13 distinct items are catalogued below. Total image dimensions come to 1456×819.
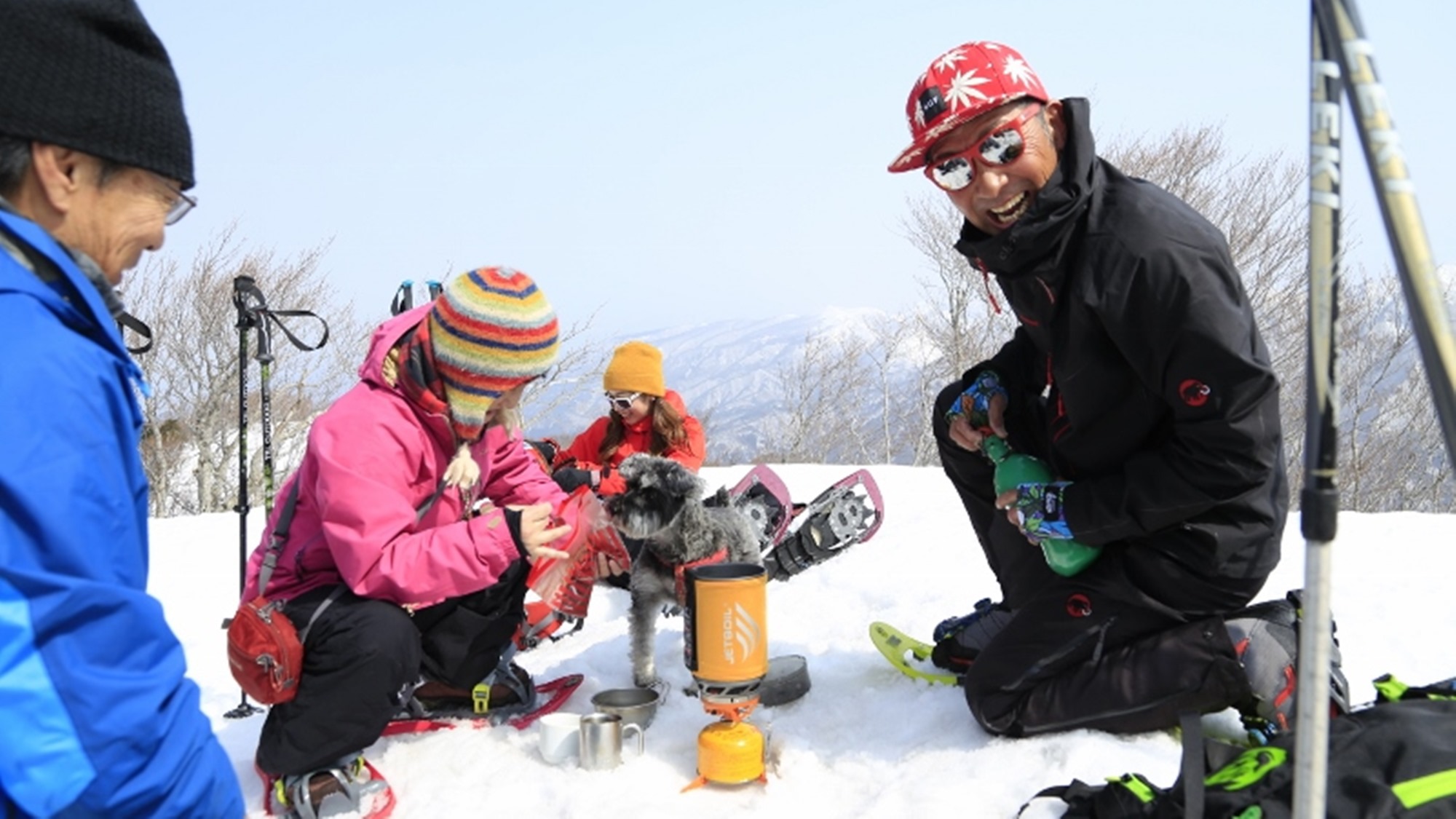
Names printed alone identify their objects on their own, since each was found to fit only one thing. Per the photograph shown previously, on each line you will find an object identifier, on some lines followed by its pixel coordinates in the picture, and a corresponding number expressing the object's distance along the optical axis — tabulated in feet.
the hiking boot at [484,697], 11.60
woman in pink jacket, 9.45
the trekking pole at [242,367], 15.02
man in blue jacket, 4.08
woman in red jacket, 19.35
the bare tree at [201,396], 54.90
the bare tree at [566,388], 64.80
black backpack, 6.07
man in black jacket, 8.81
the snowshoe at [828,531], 16.76
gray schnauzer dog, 11.66
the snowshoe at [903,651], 12.16
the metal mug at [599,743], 10.16
